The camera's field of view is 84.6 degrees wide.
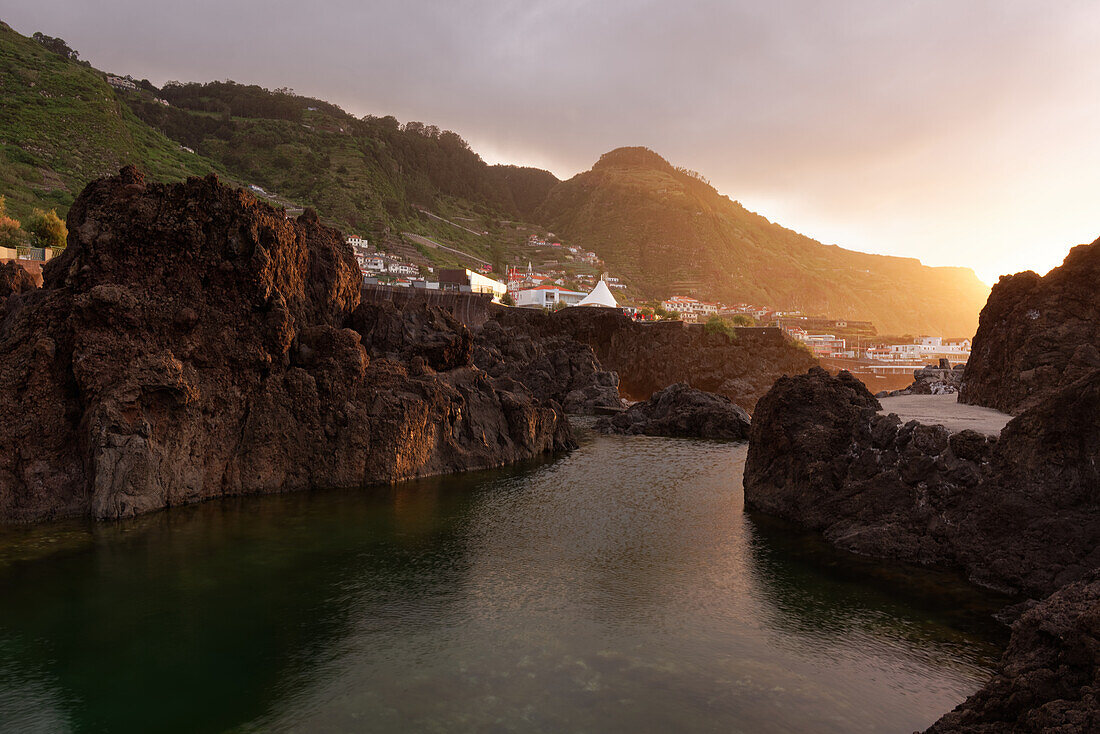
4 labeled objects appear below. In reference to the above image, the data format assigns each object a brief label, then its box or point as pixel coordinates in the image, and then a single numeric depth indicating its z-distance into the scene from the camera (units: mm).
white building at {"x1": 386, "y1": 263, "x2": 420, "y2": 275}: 125125
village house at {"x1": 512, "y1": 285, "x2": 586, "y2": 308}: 131250
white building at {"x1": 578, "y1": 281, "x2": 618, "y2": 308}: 119250
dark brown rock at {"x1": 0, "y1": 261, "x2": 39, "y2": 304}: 36094
